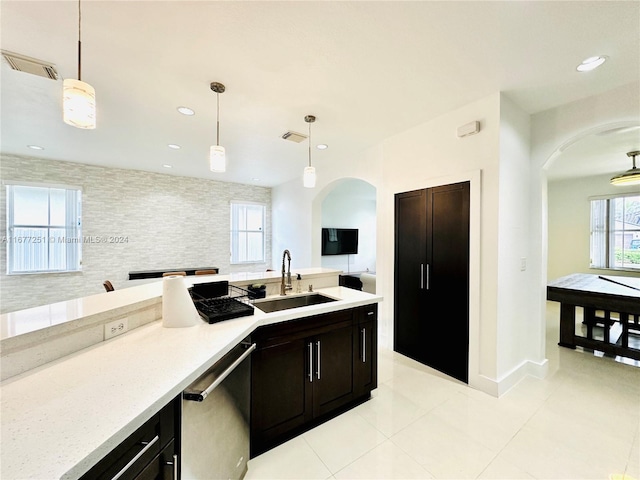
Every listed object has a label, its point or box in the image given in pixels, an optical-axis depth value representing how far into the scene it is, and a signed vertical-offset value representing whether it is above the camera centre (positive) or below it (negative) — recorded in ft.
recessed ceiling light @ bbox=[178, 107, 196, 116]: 9.00 +4.73
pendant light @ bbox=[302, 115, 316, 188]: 9.30 +2.48
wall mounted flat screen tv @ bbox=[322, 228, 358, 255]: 22.86 -0.05
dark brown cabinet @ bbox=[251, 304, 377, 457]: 5.57 -3.33
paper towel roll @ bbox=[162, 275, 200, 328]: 5.00 -1.29
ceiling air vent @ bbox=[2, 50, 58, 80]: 6.37 +4.67
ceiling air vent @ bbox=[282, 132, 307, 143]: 11.21 +4.77
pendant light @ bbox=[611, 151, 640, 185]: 11.99 +3.19
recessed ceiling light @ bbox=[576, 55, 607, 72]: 6.47 +4.76
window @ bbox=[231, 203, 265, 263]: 21.90 +0.69
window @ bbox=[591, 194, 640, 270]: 17.04 +0.71
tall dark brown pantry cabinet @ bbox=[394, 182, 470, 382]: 8.81 -1.41
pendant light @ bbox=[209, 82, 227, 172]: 7.40 +2.51
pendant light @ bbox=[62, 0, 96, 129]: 4.23 +2.34
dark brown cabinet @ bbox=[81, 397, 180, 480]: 2.39 -2.30
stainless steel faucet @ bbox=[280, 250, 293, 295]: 8.08 -1.50
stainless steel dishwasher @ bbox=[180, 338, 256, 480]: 3.45 -2.93
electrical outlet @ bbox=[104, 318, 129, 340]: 4.42 -1.63
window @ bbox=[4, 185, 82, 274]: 14.40 +0.59
